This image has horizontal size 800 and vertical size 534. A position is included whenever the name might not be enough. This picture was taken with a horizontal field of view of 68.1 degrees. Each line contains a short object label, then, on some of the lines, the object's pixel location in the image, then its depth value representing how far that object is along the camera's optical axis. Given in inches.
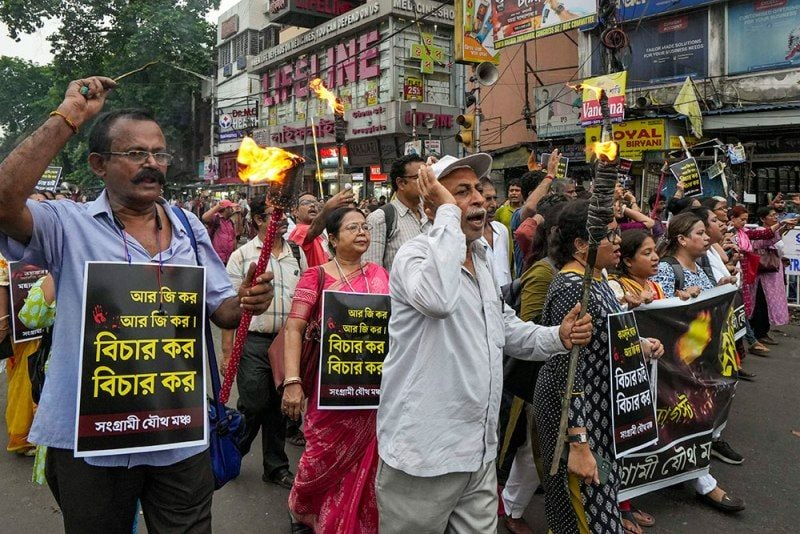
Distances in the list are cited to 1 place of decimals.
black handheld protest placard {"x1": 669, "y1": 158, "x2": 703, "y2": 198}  297.1
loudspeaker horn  556.5
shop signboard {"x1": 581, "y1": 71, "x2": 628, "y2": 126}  427.8
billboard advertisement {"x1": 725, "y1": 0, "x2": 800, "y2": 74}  522.9
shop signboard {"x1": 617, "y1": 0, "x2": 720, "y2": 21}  585.6
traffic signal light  466.9
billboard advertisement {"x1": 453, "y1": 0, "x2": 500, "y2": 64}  592.1
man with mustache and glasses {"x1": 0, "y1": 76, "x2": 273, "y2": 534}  78.3
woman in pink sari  122.1
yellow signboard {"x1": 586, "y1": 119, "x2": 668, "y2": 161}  544.1
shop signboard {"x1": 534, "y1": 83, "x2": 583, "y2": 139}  678.5
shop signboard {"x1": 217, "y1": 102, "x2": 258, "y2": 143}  1352.1
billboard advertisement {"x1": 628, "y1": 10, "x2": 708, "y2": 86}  585.6
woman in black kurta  104.3
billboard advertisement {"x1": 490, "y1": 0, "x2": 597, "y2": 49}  575.5
